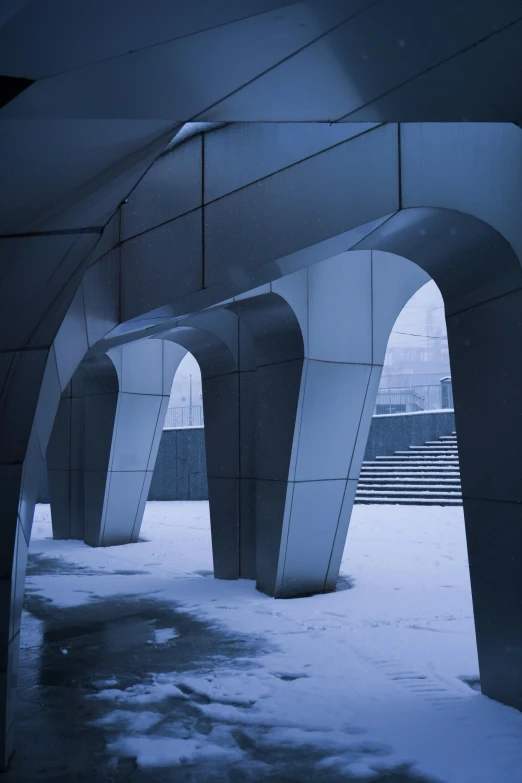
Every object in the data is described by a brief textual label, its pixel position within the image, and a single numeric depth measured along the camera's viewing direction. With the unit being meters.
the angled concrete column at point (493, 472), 6.90
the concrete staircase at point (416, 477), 26.70
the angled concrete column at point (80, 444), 20.41
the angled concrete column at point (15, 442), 5.75
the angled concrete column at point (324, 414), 12.23
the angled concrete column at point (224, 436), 14.44
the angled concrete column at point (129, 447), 20.27
